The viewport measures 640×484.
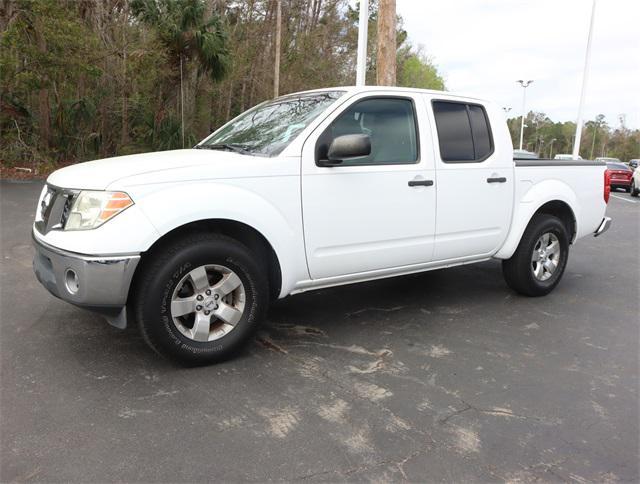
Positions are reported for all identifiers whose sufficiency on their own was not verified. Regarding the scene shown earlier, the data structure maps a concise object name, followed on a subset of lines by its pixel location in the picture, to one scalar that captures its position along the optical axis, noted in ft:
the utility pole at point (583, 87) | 82.33
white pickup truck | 10.27
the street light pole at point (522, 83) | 170.55
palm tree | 62.85
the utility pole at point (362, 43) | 37.01
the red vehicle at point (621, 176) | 75.72
